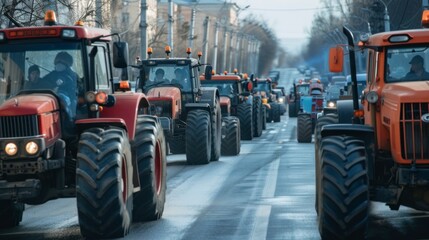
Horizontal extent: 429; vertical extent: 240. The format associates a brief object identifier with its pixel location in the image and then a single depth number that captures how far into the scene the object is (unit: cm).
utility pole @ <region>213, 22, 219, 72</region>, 7678
